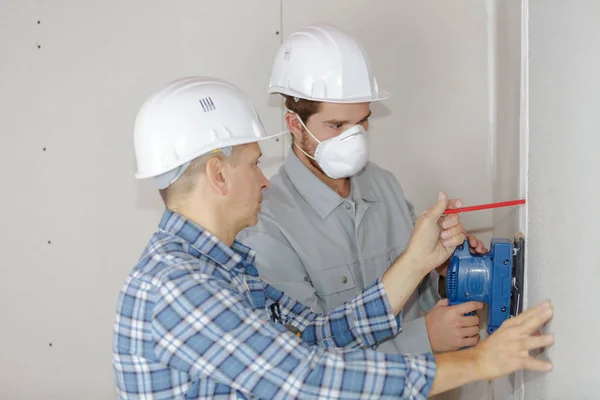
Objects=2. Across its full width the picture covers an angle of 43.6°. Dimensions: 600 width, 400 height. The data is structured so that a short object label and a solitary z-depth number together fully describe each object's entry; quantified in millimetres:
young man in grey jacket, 1964
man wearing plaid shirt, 1253
